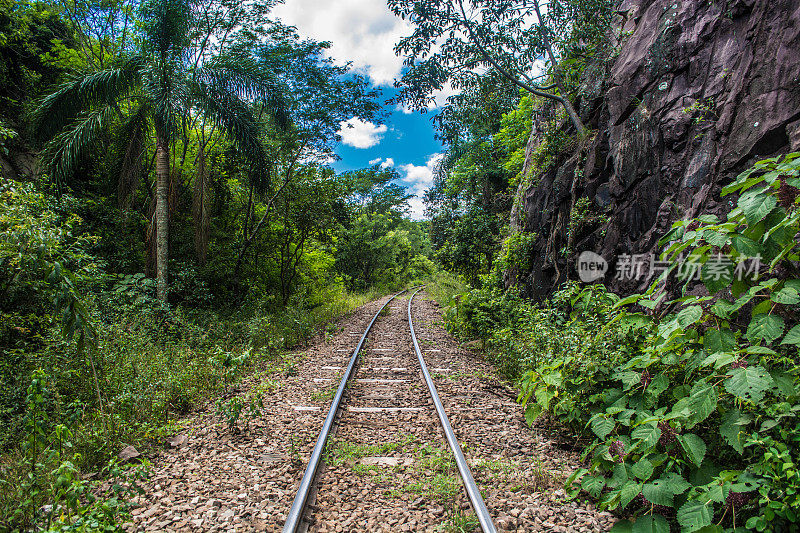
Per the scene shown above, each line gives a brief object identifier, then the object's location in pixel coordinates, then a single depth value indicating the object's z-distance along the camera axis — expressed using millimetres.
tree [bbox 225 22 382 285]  11773
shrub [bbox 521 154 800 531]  2172
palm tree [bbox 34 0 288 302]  7914
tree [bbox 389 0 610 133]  7523
